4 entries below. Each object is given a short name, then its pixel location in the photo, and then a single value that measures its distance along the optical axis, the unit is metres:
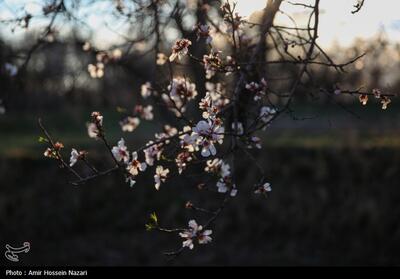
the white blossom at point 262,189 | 3.43
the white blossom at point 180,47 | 3.04
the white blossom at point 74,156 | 3.36
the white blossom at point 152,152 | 3.58
